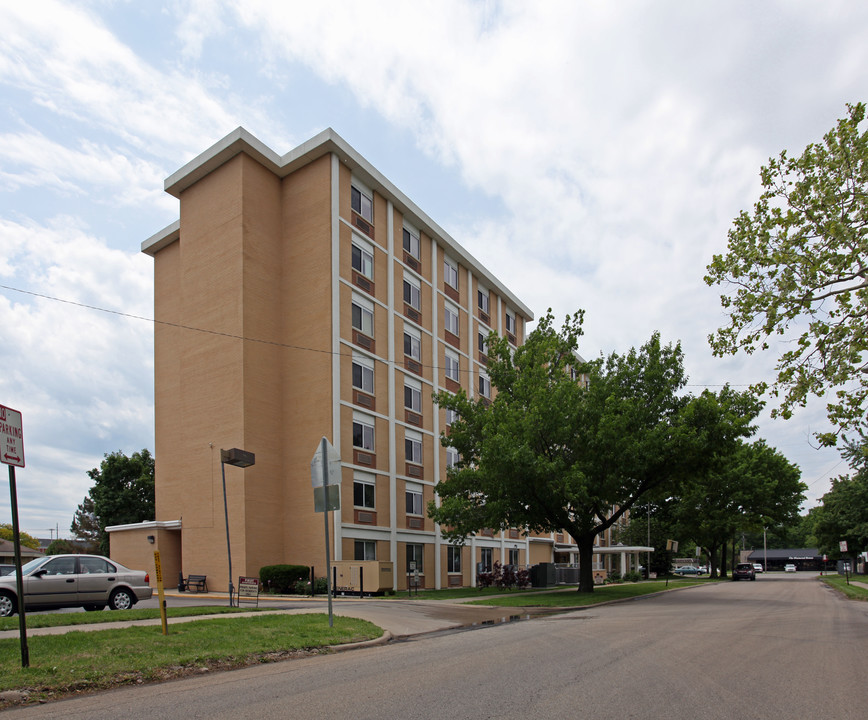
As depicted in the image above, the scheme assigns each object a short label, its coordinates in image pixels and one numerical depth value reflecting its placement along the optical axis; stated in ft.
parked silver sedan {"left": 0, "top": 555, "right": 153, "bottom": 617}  51.62
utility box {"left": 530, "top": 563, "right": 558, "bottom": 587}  116.98
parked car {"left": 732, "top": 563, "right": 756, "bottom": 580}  197.98
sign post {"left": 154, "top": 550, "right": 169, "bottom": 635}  35.37
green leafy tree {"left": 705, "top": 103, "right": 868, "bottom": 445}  52.03
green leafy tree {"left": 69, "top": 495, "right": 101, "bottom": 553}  216.19
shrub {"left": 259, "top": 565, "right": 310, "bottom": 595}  95.66
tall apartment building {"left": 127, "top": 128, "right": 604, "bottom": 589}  104.53
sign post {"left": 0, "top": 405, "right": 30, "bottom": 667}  27.63
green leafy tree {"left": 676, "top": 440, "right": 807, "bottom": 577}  178.19
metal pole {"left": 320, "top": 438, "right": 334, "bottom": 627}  44.32
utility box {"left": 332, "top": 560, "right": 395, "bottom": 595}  93.35
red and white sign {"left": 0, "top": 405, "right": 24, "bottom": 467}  28.55
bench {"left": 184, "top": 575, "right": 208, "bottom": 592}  98.73
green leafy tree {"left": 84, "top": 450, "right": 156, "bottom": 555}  164.25
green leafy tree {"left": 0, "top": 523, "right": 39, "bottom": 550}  259.08
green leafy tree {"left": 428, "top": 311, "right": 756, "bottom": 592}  88.28
